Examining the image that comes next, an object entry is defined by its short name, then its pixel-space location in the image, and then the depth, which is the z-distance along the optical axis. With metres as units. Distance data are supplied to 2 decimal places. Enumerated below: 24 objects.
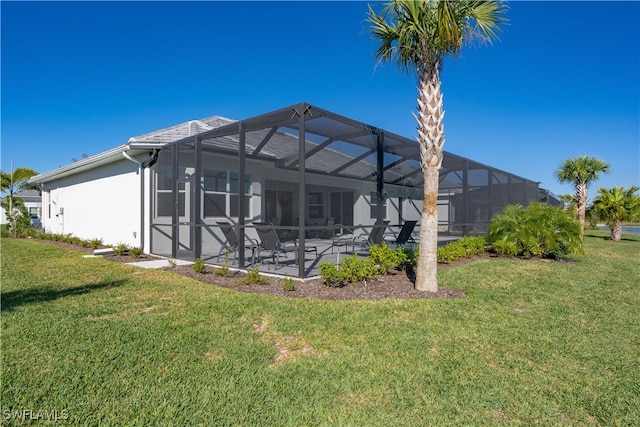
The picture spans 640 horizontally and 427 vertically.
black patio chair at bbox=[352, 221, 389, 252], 7.88
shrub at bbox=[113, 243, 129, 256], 9.45
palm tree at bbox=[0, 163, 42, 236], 17.49
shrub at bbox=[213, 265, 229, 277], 6.58
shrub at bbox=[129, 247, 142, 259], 9.07
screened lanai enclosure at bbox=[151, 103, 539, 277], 7.14
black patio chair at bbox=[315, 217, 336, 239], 11.37
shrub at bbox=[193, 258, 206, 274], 6.95
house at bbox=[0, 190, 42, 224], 31.44
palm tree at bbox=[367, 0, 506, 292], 5.19
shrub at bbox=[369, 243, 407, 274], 6.52
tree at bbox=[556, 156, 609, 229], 19.25
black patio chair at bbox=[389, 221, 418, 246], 8.70
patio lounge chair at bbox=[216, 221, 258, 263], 7.59
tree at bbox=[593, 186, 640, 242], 17.09
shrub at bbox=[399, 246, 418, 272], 7.30
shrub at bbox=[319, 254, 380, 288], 5.64
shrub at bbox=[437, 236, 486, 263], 8.41
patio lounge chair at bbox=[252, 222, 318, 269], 6.87
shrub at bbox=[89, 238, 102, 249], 11.13
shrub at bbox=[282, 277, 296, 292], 5.38
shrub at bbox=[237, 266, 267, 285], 5.86
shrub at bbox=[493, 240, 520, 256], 9.46
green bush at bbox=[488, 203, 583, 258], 9.16
